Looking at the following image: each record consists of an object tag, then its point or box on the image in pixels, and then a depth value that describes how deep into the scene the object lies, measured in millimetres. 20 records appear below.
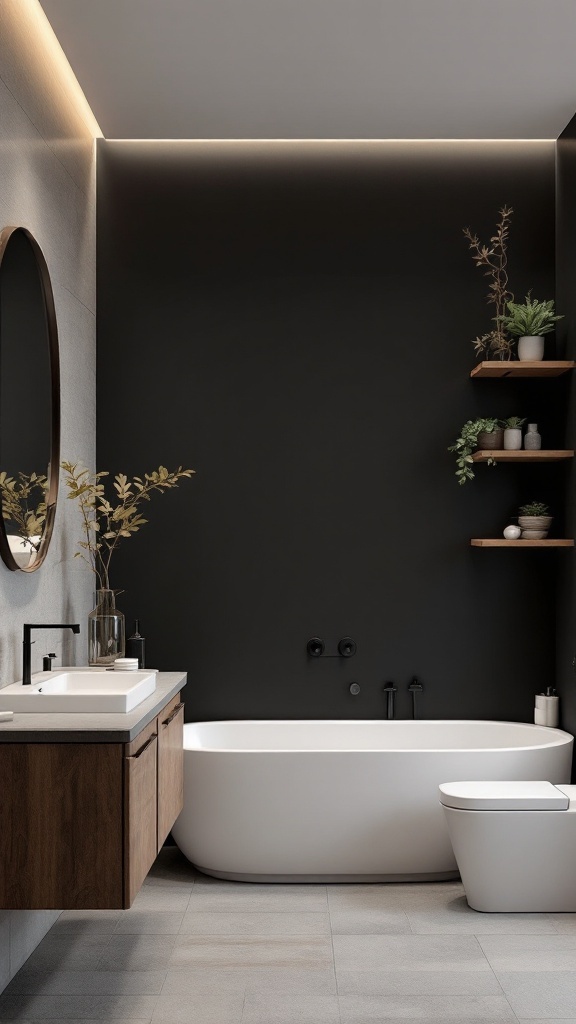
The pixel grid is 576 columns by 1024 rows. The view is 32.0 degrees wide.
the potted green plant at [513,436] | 4535
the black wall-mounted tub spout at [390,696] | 4676
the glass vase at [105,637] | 3895
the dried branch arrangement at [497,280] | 4598
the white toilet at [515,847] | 3709
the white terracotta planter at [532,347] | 4508
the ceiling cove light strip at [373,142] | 4763
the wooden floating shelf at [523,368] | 4445
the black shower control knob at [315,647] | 4703
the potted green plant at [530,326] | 4512
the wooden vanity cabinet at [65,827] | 2604
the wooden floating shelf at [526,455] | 4434
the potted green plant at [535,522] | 4512
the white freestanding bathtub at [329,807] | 4062
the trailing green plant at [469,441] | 4539
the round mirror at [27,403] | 3186
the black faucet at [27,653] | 3102
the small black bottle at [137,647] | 4303
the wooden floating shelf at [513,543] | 4414
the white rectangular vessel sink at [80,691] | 2852
